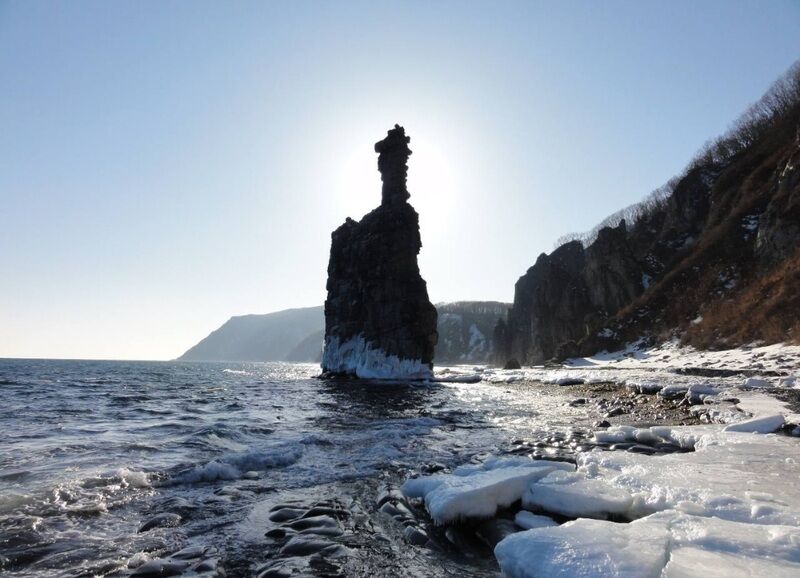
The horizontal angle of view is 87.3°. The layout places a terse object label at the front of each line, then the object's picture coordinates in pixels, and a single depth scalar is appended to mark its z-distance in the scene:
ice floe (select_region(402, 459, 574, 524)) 6.65
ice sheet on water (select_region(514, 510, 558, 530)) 6.13
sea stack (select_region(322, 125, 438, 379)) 62.94
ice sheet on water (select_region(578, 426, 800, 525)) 5.61
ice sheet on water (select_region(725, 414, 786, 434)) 11.50
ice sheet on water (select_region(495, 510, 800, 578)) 3.88
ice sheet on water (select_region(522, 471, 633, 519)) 6.18
